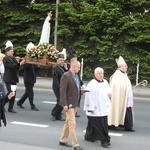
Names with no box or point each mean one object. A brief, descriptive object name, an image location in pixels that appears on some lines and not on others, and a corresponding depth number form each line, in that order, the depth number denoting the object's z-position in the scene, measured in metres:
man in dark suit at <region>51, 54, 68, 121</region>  10.02
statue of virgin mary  15.11
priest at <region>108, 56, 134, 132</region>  9.29
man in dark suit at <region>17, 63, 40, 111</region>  11.55
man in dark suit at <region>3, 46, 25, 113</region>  10.97
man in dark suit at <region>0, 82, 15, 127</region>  6.35
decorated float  11.48
